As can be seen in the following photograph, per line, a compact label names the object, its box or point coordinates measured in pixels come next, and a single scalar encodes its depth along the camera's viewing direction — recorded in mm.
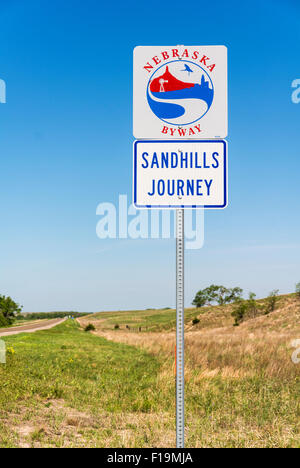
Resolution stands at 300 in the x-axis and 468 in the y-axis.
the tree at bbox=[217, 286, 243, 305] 89188
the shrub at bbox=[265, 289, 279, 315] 62800
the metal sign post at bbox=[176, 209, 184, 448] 4531
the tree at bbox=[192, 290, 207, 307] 92400
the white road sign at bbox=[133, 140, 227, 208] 4797
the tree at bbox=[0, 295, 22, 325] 76125
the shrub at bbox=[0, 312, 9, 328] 65462
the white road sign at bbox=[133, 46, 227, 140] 4867
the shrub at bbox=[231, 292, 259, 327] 63281
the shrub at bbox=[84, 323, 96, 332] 59288
